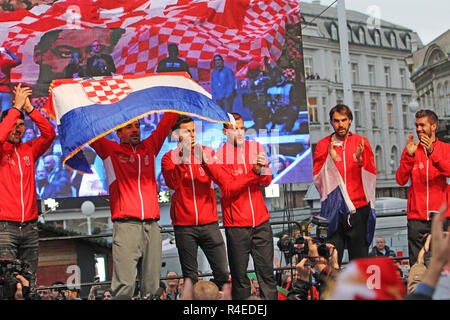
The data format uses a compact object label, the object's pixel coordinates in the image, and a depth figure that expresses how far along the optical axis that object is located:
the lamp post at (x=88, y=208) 17.98
